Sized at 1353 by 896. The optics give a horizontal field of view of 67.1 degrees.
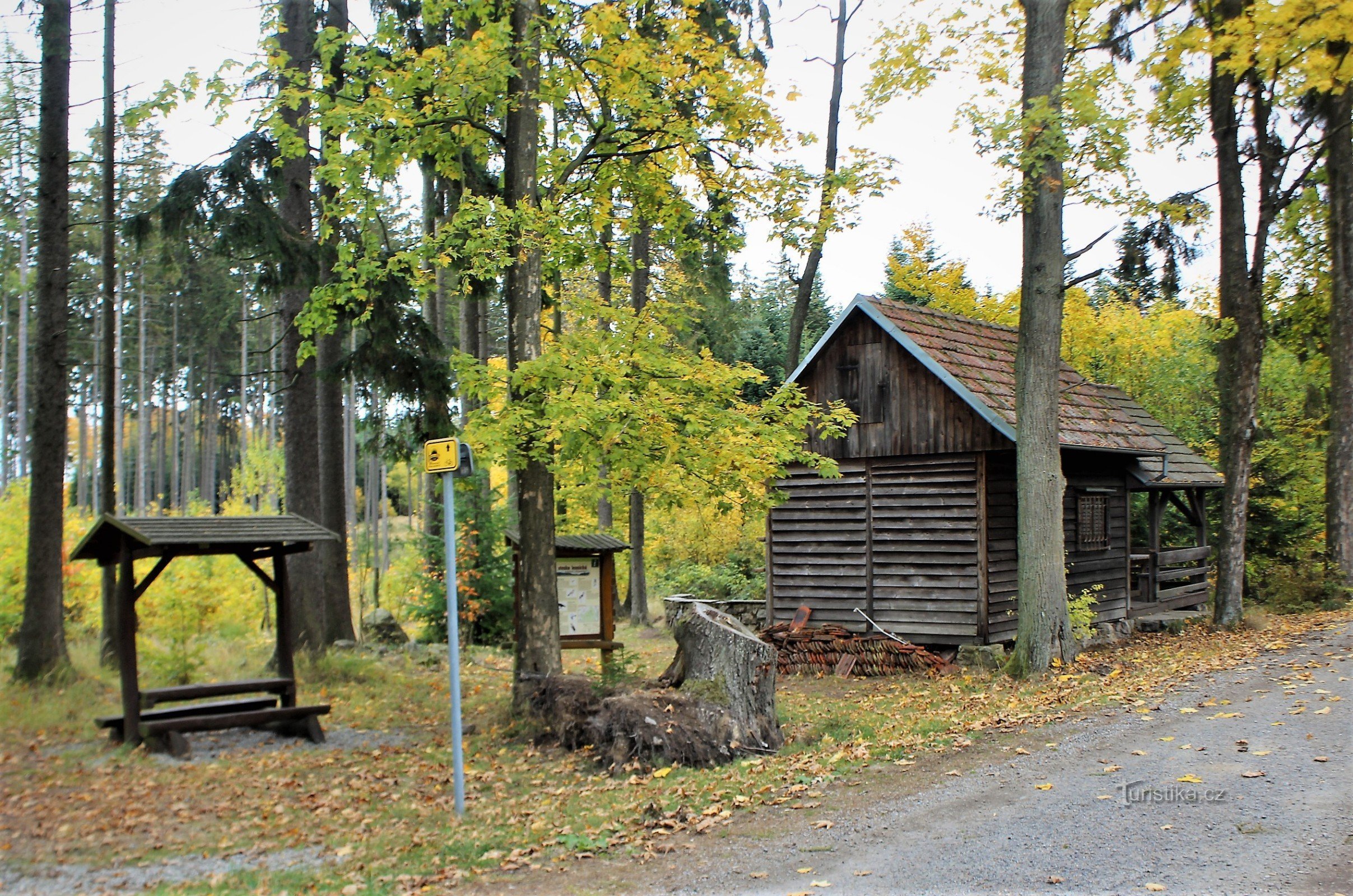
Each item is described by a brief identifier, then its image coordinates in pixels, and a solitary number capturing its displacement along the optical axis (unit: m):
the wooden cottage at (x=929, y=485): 16.09
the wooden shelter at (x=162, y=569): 10.07
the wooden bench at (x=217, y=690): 10.81
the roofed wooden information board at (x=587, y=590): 13.21
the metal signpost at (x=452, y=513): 7.72
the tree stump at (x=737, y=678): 9.98
